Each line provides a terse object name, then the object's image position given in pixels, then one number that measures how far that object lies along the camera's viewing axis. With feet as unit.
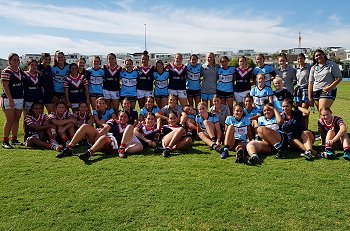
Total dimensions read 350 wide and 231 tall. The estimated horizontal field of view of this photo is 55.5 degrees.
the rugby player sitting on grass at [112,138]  19.29
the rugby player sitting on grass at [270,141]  18.20
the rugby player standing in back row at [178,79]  26.61
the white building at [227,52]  424.70
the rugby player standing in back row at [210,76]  26.58
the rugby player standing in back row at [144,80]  26.63
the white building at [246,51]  424.46
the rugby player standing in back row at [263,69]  24.81
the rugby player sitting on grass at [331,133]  18.18
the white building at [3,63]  305.65
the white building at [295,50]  352.30
